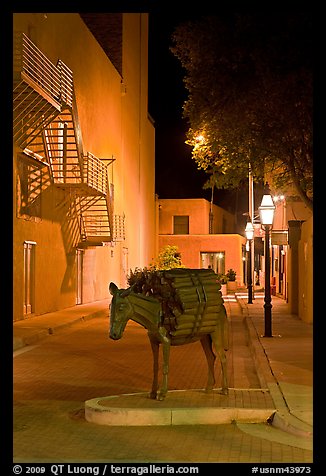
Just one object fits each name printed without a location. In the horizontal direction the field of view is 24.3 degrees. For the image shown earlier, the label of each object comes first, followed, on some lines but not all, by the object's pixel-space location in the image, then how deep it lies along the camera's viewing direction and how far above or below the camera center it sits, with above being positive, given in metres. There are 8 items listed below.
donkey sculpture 9.55 -0.82
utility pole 37.91 +2.27
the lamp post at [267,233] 18.31 +0.38
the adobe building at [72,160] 22.62 +3.43
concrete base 8.88 -1.96
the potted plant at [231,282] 53.03 -2.36
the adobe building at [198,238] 60.97 +0.83
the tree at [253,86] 15.20 +3.46
